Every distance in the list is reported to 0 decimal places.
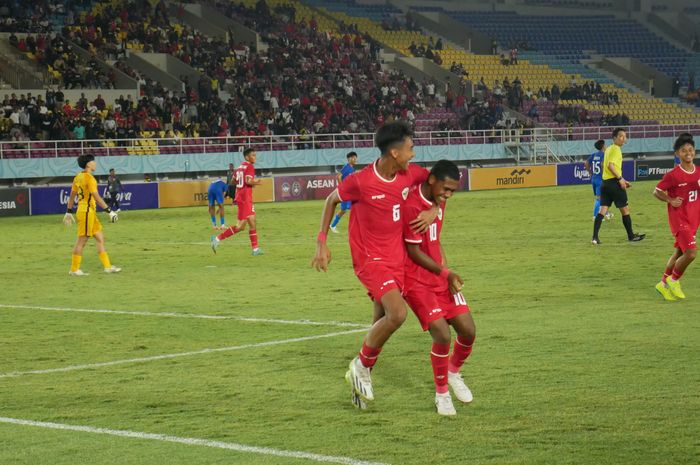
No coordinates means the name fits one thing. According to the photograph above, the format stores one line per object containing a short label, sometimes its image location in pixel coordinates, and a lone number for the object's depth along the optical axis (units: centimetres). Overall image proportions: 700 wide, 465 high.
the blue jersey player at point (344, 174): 2906
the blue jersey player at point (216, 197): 3066
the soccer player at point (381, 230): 862
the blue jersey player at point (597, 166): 2633
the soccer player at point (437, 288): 850
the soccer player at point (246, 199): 2312
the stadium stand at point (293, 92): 4400
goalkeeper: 1997
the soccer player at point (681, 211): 1461
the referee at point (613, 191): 2325
